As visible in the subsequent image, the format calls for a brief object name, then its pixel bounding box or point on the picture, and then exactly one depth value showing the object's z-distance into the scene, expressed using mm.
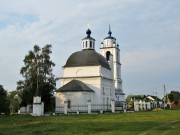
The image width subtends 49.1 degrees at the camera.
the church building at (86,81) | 28977
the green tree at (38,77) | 29715
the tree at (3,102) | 25705
